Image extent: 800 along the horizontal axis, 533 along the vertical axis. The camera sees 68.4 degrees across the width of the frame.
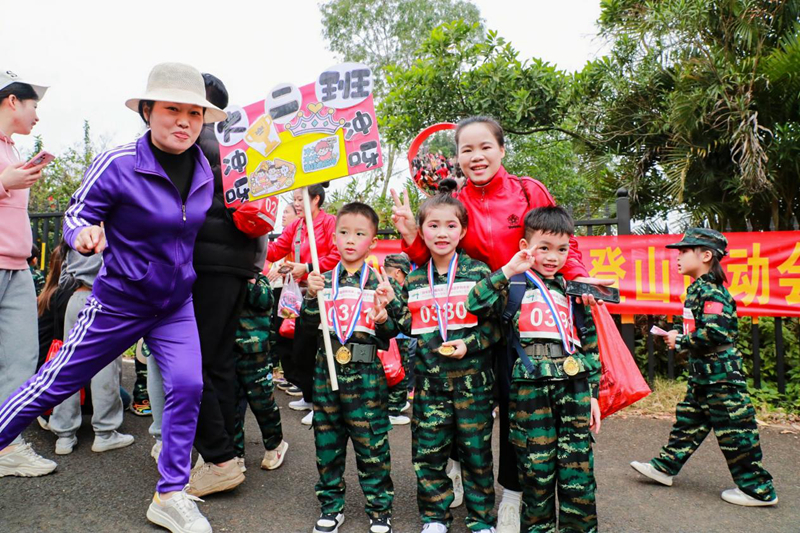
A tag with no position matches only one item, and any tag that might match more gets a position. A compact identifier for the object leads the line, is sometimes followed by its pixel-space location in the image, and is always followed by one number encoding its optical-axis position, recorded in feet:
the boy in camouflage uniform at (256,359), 12.18
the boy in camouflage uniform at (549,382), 9.23
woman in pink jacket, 11.75
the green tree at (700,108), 21.59
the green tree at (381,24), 75.82
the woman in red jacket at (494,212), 10.29
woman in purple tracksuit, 9.28
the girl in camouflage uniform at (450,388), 9.70
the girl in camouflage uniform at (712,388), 11.71
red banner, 18.99
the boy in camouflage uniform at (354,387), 10.03
